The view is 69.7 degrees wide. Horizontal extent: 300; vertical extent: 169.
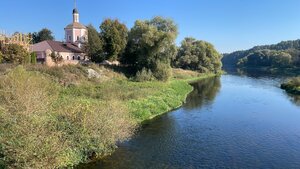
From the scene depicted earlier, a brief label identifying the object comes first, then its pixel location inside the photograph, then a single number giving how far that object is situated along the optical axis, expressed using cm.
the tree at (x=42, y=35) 6244
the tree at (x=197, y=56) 6892
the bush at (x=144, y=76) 3778
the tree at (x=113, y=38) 4052
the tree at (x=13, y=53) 3065
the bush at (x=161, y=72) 3989
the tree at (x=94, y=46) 3822
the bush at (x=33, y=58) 3290
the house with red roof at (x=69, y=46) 3727
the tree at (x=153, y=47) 4005
